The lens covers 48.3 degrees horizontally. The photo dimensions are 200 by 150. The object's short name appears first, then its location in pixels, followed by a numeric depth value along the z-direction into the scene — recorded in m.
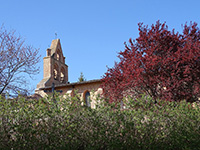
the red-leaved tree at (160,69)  10.66
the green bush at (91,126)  5.74
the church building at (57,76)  21.75
